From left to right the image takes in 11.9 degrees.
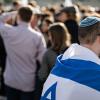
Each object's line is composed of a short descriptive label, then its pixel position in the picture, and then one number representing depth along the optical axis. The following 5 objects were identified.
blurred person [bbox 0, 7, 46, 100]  6.41
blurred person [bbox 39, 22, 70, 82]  5.64
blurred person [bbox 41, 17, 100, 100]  3.22
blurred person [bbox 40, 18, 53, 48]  7.59
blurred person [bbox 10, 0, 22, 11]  9.42
